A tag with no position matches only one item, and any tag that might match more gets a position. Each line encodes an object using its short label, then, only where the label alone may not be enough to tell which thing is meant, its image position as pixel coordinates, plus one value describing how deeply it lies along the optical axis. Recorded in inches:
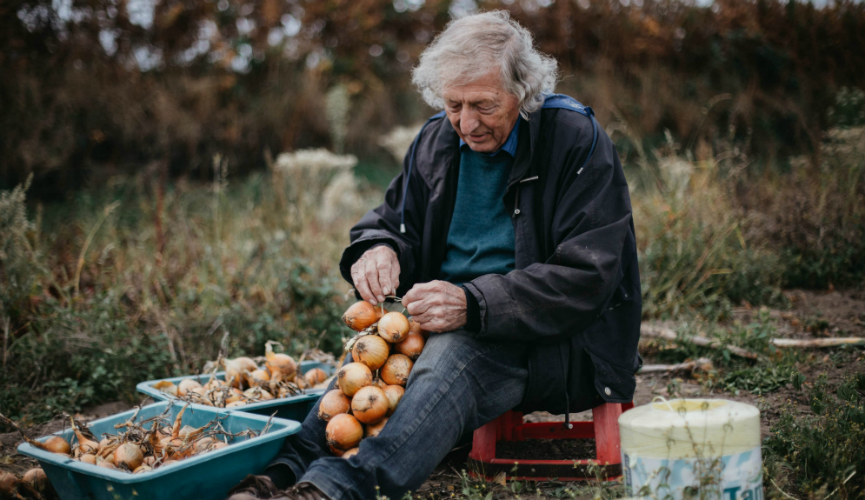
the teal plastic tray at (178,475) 73.3
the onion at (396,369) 90.0
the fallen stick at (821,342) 137.2
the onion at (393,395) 87.3
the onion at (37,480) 86.4
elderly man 82.0
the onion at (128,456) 81.0
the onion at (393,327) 91.0
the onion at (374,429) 86.1
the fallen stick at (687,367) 137.8
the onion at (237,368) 112.6
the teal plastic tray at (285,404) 101.0
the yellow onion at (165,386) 108.2
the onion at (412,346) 92.4
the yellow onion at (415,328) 94.3
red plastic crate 89.7
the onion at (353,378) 87.7
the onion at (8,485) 83.7
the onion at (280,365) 113.0
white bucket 64.7
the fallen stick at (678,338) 138.4
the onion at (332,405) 88.0
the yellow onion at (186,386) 104.7
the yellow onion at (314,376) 117.8
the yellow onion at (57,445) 84.5
